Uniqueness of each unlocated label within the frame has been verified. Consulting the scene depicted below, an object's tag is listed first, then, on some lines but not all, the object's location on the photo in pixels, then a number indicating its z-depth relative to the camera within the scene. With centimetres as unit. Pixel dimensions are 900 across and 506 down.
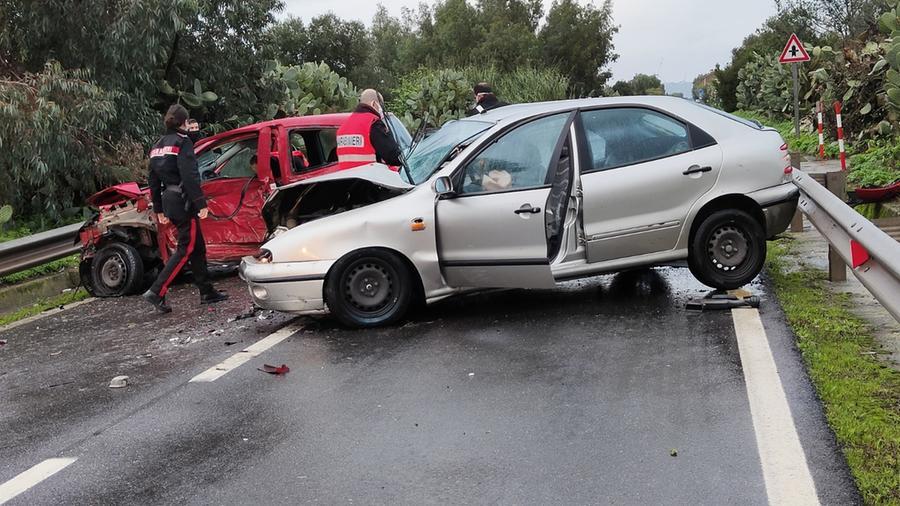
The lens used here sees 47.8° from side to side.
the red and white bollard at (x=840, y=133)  1628
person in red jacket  1012
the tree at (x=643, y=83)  8118
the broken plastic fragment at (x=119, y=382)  688
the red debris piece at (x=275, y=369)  680
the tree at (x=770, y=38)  4531
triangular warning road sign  2447
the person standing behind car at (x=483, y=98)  1262
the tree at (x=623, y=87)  7208
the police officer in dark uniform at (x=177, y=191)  943
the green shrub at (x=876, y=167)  1319
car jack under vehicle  764
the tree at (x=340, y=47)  4341
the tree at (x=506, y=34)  5628
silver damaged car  773
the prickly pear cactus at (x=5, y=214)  1239
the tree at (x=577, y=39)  6562
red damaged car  1077
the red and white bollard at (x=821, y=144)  2014
